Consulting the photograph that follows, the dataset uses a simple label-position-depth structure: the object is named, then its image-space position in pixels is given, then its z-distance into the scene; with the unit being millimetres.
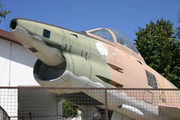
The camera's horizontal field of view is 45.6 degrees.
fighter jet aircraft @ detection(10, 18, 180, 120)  5168
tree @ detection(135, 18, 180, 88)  18891
